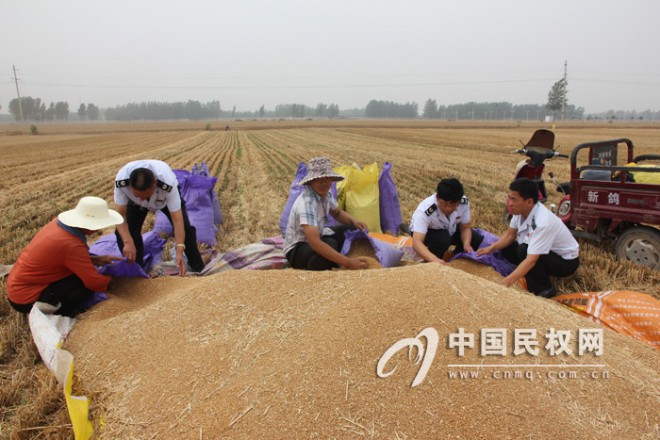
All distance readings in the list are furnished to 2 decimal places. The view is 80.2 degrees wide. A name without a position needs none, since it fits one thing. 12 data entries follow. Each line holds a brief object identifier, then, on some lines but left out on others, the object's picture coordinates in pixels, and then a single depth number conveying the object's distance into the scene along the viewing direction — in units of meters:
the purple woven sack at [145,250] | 3.41
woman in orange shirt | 2.77
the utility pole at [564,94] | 65.32
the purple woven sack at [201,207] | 5.00
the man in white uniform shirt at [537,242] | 3.11
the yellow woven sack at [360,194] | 4.61
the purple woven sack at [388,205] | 4.79
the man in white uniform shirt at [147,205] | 3.34
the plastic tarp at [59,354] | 1.89
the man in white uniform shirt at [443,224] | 3.36
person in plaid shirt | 3.22
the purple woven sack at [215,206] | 5.59
